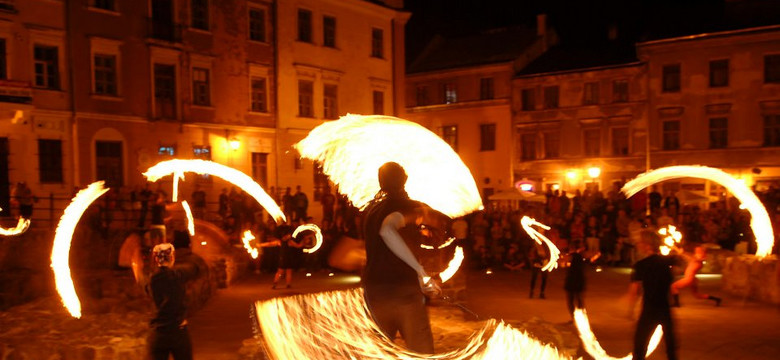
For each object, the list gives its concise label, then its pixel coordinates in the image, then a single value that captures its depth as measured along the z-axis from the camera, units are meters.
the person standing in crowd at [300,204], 22.83
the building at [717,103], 36.56
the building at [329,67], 32.50
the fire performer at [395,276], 5.49
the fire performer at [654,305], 7.74
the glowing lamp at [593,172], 37.04
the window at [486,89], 45.53
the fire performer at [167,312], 6.72
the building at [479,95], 44.81
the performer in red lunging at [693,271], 10.43
